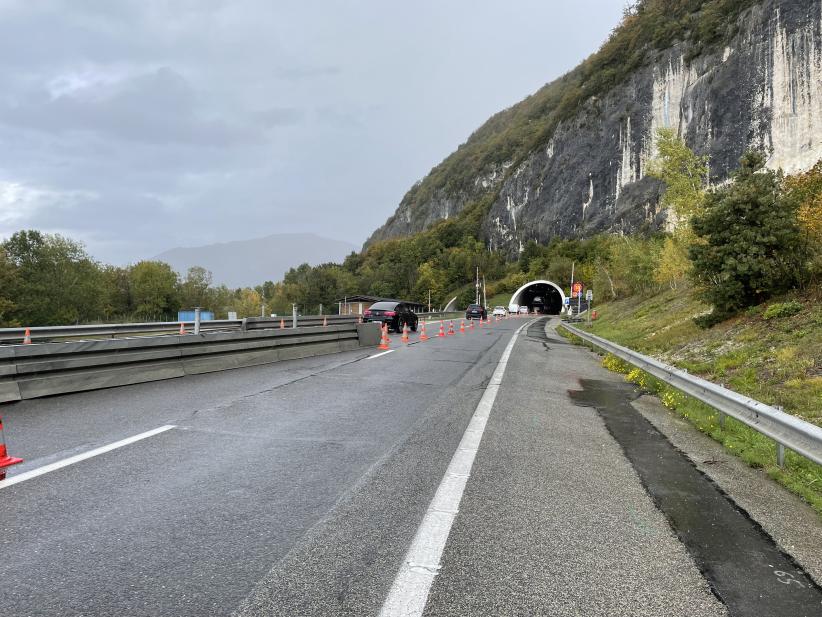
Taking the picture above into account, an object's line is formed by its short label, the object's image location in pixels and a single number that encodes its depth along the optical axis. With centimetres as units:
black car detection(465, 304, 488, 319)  5594
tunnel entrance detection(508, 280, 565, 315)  11200
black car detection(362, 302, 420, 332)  2836
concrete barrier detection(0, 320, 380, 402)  777
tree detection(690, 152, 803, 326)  1462
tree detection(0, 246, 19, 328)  6039
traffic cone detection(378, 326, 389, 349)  1857
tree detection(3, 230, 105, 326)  6950
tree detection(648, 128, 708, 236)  3100
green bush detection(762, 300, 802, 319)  1298
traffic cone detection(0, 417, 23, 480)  452
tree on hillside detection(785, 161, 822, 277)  1417
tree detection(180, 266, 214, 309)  10506
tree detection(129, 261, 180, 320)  9994
